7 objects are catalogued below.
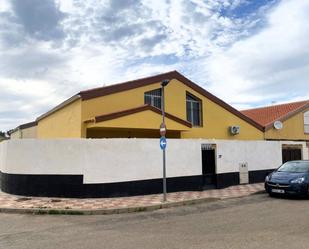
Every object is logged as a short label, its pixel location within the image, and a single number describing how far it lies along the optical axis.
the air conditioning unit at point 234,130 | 15.96
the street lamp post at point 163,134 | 8.70
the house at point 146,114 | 12.10
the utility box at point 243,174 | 12.28
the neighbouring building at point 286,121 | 17.78
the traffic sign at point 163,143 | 8.75
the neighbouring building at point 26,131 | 18.26
